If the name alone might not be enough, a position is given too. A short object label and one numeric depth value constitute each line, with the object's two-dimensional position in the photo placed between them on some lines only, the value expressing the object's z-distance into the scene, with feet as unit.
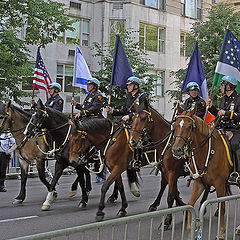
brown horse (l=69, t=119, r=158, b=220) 31.09
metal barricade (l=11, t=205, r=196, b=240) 12.83
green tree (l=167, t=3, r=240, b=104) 86.84
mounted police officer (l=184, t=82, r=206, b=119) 30.50
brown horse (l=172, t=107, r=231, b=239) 24.75
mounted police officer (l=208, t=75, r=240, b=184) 26.66
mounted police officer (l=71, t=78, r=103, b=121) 36.81
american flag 44.73
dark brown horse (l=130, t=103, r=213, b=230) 28.68
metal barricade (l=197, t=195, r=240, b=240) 17.24
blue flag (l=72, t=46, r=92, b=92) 41.65
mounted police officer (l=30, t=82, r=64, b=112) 40.22
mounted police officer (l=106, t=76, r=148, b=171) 32.58
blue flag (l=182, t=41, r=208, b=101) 34.01
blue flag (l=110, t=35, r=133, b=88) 36.85
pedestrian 46.28
